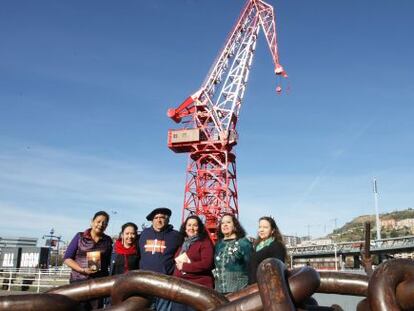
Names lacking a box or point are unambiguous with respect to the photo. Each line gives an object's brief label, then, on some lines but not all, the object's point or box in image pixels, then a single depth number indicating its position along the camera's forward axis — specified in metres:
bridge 46.23
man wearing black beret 4.17
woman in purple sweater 4.12
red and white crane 30.94
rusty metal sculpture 1.19
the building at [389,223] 163.85
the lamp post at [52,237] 61.69
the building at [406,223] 159.62
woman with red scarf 4.39
